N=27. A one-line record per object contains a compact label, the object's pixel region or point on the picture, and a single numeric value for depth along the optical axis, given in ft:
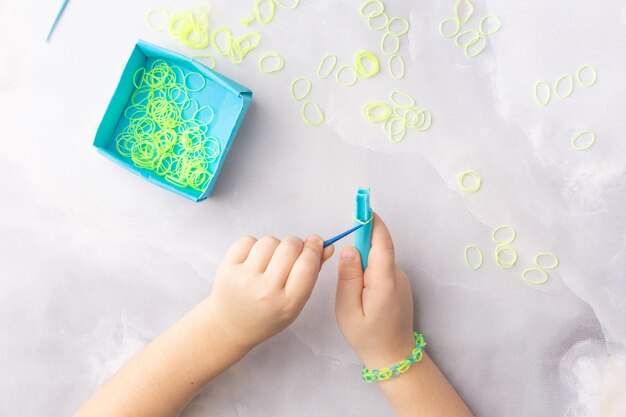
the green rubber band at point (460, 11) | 2.85
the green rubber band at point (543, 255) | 2.81
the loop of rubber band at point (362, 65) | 2.88
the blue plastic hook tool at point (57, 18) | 2.92
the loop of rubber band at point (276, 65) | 2.91
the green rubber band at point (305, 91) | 2.90
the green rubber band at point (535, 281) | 2.81
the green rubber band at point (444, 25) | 2.86
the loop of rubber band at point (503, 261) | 2.82
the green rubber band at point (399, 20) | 2.89
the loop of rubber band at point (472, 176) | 2.83
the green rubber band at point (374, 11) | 2.88
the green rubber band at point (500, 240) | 2.82
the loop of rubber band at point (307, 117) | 2.89
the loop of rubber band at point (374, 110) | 2.87
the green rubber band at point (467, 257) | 2.83
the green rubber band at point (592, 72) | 2.83
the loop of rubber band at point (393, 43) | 2.88
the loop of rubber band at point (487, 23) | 2.85
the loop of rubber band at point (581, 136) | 2.81
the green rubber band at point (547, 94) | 2.83
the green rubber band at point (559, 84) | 2.83
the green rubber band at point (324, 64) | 2.90
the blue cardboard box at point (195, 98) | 2.73
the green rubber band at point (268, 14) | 2.92
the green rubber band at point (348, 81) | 2.89
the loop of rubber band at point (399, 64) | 2.88
